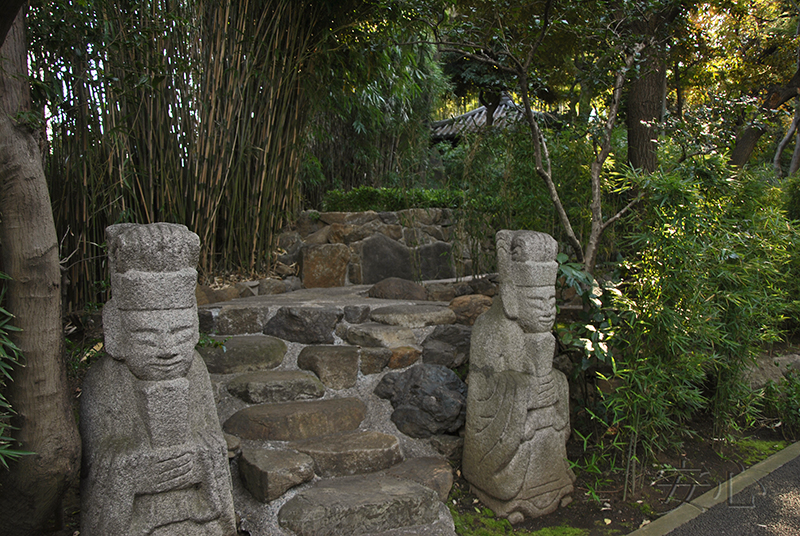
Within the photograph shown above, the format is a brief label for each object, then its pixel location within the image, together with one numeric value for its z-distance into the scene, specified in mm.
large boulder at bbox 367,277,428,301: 4102
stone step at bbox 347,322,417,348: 3285
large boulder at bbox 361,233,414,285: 4898
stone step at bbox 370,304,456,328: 3445
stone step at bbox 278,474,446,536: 2191
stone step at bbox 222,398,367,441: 2646
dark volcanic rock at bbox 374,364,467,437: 2932
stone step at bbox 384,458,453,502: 2562
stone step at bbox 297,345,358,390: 3072
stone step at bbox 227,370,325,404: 2834
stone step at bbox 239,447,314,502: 2299
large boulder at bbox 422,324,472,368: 3295
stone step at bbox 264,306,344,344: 3291
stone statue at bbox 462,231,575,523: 2482
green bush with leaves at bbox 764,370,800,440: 3555
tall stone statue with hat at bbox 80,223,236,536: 1748
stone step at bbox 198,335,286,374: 2986
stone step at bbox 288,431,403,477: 2549
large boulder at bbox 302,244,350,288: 4676
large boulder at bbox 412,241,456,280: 5082
